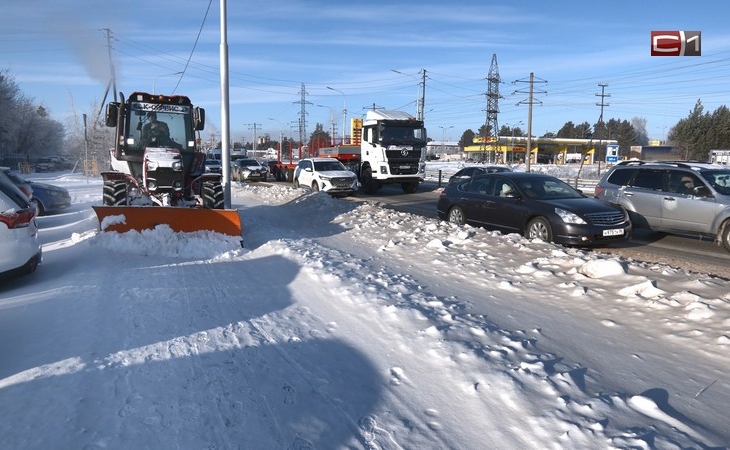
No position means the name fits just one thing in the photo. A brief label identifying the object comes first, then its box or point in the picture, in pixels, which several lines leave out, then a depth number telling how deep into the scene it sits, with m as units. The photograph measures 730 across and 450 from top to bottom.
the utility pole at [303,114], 73.12
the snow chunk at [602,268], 7.10
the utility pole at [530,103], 39.94
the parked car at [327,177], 24.34
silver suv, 11.21
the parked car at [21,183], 13.78
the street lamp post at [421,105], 50.22
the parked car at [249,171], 38.84
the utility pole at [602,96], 67.56
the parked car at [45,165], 56.73
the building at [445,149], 139.00
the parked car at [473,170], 27.53
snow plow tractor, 12.02
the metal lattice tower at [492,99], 66.12
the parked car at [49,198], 17.25
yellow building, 80.60
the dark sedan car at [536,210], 10.55
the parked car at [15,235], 7.06
